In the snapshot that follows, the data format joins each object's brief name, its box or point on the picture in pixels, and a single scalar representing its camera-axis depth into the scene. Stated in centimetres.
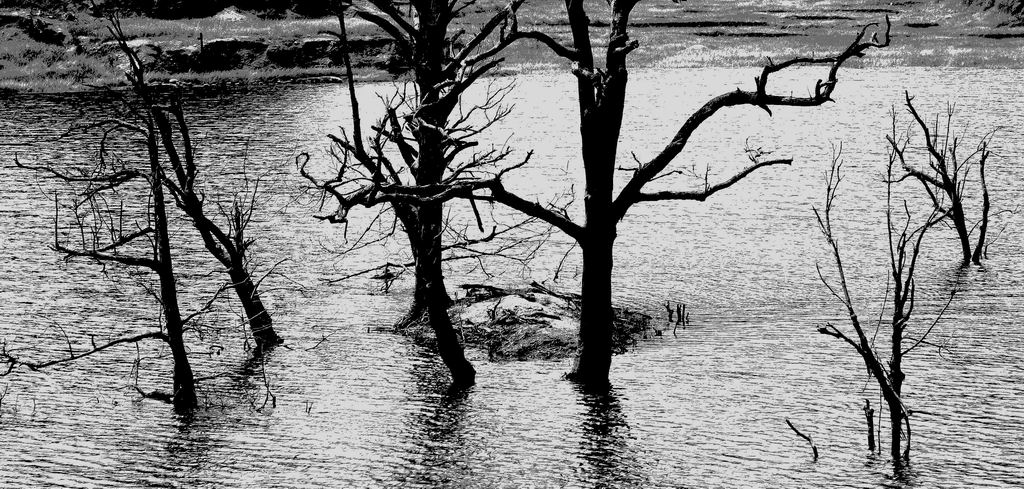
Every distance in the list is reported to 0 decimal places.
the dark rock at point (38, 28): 12369
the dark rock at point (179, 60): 11925
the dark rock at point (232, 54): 12050
